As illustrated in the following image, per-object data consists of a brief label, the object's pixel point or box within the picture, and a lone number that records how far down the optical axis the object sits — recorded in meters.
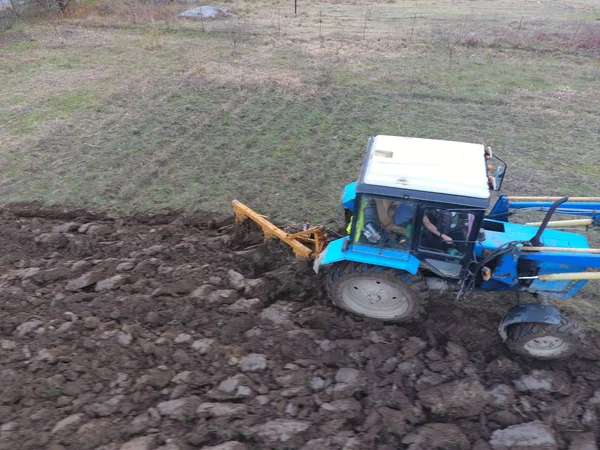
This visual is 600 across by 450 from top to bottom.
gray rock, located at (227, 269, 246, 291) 6.19
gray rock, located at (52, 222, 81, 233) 7.44
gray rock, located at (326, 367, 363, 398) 4.86
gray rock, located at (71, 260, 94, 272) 6.47
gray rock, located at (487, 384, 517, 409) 4.77
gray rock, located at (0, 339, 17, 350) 5.21
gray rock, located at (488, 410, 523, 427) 4.62
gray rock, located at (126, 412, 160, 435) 4.45
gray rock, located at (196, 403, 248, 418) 4.56
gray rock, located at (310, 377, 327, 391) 4.90
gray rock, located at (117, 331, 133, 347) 5.24
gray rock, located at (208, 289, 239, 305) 5.89
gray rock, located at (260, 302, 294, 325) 5.64
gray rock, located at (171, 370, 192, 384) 4.90
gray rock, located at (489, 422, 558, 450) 4.36
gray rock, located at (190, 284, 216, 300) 5.93
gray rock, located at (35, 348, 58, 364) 5.02
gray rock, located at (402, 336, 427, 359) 5.27
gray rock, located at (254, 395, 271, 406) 4.71
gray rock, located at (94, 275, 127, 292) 6.11
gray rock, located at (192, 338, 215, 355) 5.22
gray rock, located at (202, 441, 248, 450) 4.26
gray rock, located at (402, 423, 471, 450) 4.37
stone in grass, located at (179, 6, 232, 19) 19.66
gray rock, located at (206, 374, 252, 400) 4.76
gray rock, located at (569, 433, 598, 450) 4.36
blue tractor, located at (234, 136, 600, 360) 4.86
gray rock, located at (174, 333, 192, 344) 5.32
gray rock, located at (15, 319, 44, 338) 5.41
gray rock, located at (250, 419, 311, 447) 4.38
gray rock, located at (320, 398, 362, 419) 4.65
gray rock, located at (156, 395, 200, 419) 4.59
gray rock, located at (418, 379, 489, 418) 4.71
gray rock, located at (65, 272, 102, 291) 6.11
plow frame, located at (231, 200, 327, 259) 6.16
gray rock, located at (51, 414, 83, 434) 4.39
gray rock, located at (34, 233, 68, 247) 7.11
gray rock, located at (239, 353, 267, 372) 5.06
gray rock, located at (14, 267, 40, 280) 6.30
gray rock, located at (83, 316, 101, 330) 5.48
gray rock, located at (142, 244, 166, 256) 6.85
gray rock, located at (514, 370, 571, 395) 4.93
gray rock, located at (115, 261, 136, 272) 6.48
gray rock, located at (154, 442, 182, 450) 4.25
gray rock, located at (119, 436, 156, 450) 4.24
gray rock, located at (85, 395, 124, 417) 4.59
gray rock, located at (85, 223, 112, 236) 7.38
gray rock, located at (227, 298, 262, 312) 5.79
